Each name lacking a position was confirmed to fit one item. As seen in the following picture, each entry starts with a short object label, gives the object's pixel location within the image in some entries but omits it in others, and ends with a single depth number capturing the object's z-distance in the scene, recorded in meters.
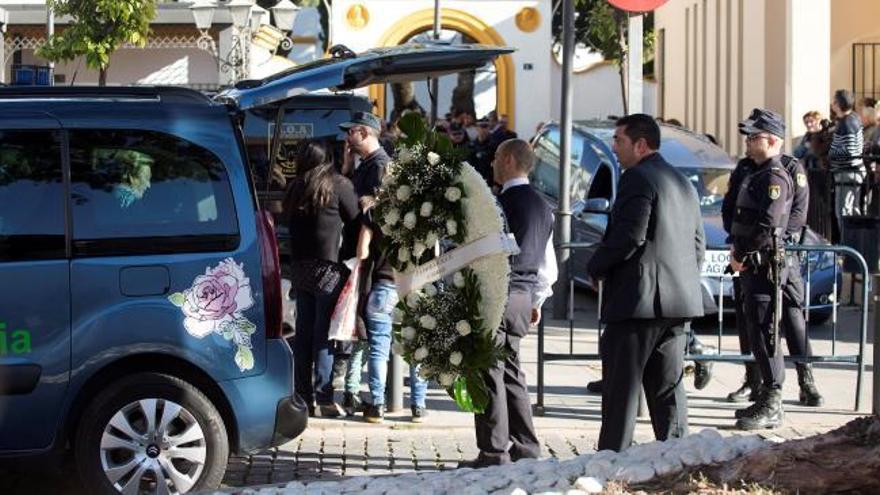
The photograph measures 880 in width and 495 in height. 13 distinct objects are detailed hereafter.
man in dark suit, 7.11
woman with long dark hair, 9.36
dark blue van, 6.79
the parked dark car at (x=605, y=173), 14.27
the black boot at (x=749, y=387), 9.82
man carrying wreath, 7.47
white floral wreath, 6.74
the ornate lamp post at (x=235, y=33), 21.42
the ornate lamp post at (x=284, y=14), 23.76
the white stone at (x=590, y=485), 5.52
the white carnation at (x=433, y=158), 6.73
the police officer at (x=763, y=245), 8.96
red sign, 9.69
